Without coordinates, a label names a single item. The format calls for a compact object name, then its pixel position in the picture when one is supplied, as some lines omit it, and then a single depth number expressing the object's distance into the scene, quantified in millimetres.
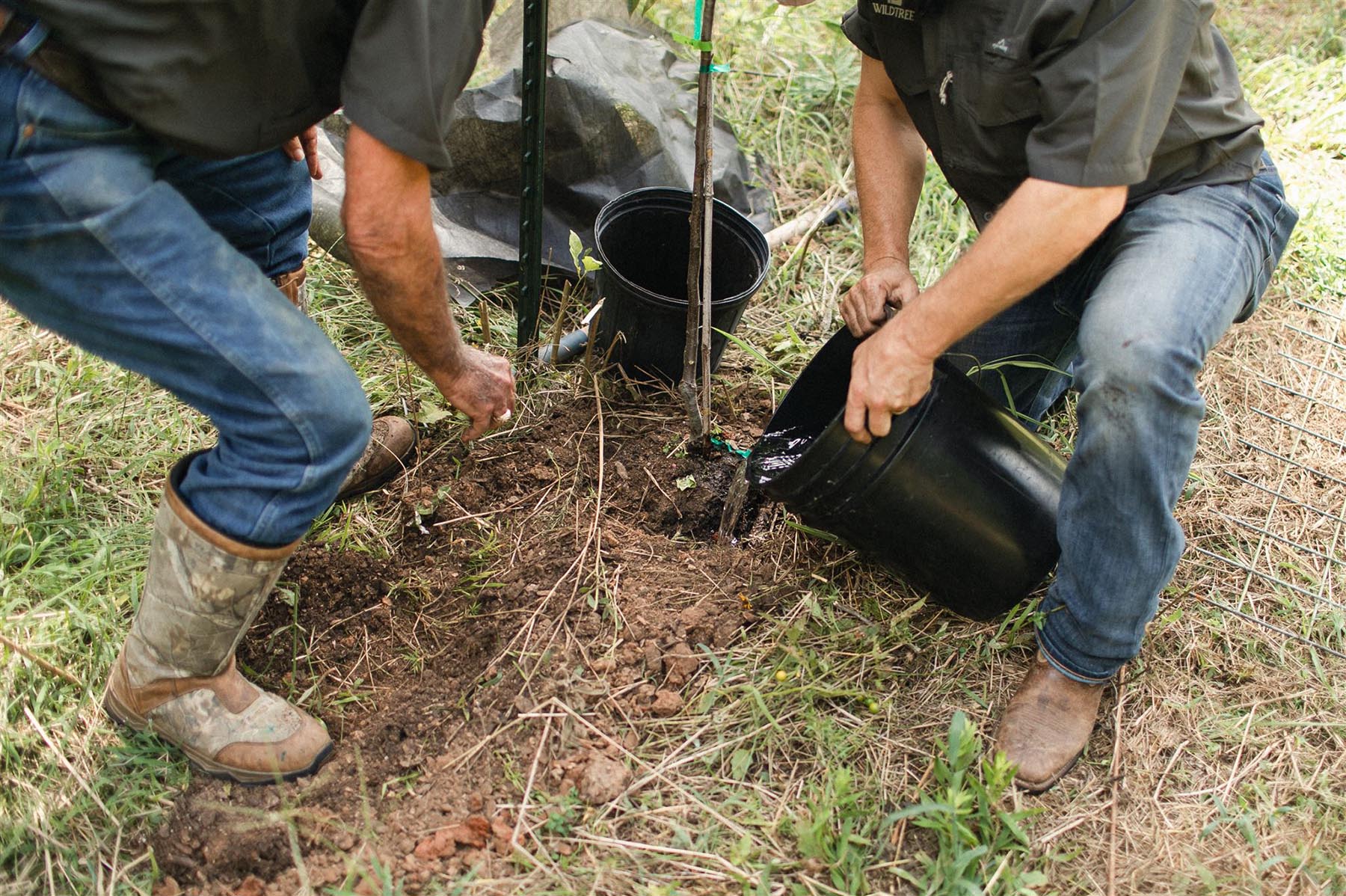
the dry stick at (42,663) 1791
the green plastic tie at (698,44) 1958
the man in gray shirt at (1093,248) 1610
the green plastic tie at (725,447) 2510
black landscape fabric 2980
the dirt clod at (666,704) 1961
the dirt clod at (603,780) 1811
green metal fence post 2326
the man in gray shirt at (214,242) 1369
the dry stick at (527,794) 1720
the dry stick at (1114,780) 1781
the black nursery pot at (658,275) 2480
